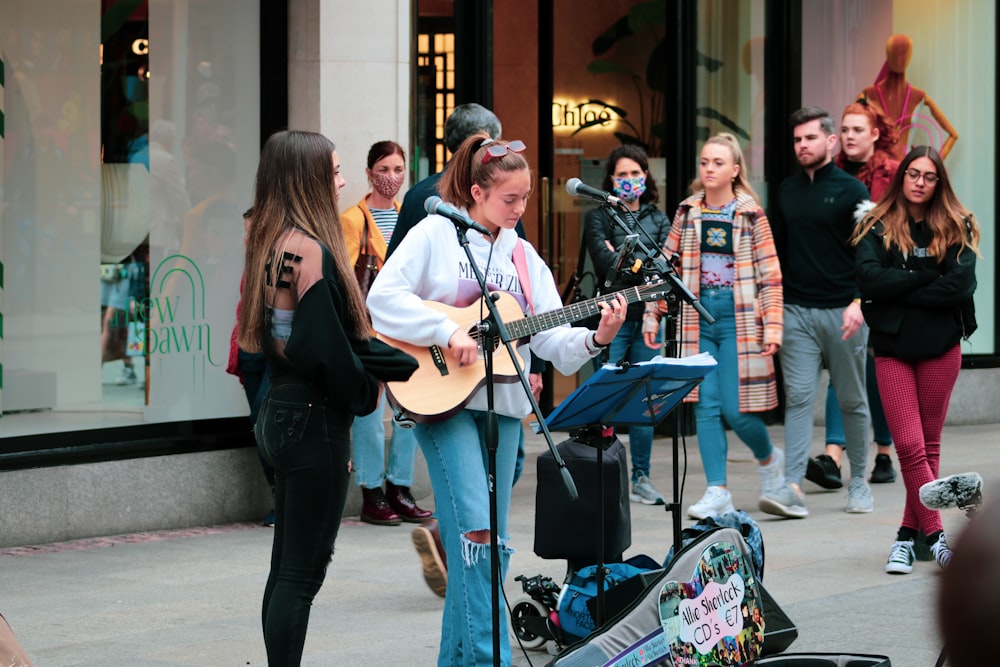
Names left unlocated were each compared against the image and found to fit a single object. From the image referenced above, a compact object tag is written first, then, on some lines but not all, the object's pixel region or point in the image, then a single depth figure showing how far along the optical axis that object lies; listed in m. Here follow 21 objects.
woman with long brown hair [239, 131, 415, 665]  7.36
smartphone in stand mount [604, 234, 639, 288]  8.66
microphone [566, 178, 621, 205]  8.69
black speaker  9.59
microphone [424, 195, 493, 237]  7.82
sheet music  8.24
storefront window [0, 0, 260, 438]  13.73
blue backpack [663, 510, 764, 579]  9.87
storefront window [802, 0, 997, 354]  23.08
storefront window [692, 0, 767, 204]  21.73
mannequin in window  23.13
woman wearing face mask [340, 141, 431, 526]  14.11
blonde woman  14.15
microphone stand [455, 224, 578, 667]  7.47
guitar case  7.94
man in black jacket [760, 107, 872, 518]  15.04
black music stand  8.10
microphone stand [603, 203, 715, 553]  8.61
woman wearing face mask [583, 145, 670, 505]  15.58
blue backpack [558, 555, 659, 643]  9.27
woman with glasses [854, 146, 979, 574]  12.24
